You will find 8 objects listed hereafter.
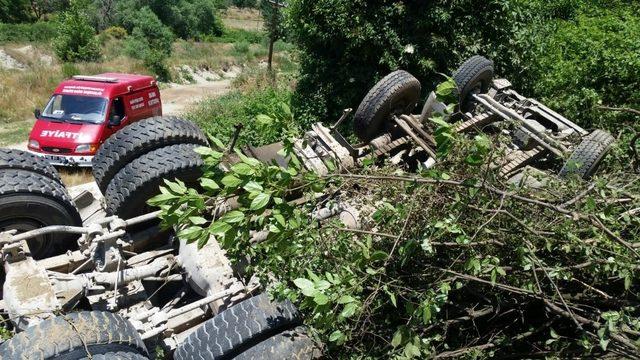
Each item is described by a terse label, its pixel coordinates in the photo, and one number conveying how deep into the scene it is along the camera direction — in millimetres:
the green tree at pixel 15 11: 43938
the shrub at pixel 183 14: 51288
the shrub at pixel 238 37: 53656
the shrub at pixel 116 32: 41806
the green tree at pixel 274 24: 19884
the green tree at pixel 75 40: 26359
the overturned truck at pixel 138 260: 2832
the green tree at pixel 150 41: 26203
